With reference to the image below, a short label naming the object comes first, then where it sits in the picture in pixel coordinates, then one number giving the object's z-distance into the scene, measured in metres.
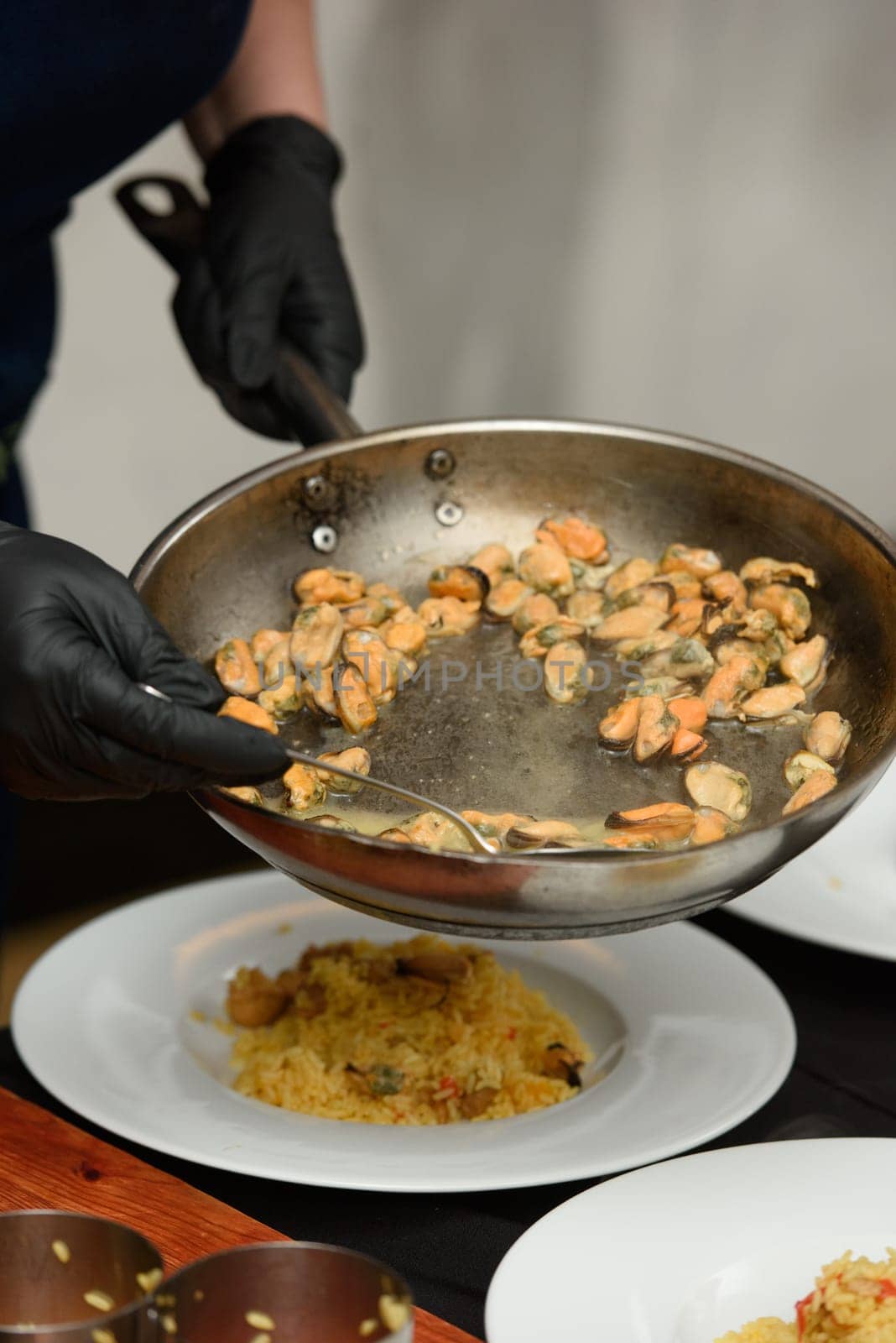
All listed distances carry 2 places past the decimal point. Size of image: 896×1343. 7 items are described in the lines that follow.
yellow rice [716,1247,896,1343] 1.19
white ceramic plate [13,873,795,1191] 1.28
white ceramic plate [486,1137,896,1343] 1.20
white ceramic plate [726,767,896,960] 1.39
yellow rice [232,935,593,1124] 1.33
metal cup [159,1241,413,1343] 1.14
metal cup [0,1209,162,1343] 1.15
